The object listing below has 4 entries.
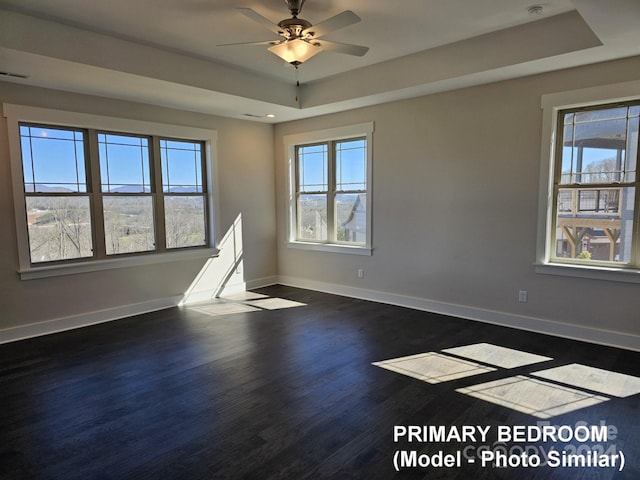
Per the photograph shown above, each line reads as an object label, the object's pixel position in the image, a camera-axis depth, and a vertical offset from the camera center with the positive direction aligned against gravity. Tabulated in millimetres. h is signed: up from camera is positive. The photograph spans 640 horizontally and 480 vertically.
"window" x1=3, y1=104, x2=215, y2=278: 4301 +108
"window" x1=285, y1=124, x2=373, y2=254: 5723 +100
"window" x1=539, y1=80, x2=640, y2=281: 3754 +52
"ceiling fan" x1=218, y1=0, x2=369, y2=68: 2770 +1168
